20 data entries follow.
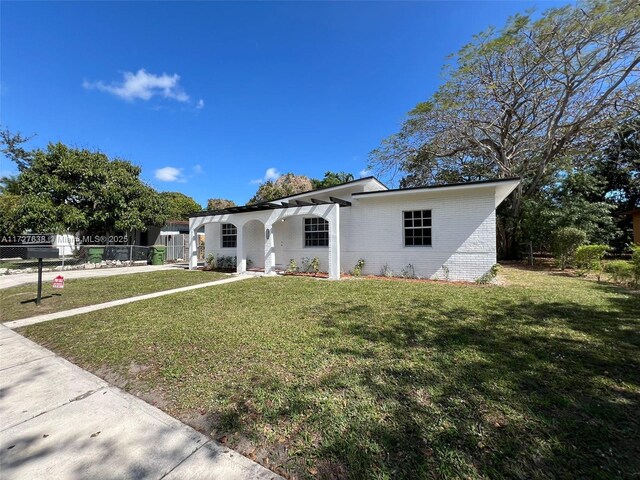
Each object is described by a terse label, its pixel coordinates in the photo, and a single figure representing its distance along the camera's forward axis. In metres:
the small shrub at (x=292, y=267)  12.12
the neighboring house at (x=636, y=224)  17.64
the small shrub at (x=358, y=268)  10.91
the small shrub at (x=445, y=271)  9.83
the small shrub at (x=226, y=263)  14.34
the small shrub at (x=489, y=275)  9.13
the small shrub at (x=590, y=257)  10.04
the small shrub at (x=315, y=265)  11.48
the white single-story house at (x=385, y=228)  9.45
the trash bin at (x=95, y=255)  16.62
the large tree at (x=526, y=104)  12.75
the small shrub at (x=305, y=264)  12.30
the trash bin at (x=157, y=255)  17.91
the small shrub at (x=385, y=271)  10.69
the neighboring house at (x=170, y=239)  20.91
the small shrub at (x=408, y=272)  10.38
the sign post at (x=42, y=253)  6.14
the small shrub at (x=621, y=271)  8.09
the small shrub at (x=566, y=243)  12.02
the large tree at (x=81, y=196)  14.52
